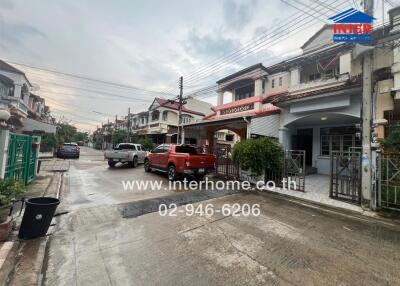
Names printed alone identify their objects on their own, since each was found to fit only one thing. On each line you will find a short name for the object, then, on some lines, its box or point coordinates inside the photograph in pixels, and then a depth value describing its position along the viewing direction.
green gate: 6.38
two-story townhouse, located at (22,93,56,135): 15.99
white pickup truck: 15.75
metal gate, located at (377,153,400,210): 5.92
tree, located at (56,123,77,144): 33.81
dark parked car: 21.61
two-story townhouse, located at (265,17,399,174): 8.80
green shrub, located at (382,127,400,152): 7.00
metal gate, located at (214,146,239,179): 11.41
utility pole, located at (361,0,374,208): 6.28
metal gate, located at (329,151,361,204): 6.85
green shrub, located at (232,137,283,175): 9.44
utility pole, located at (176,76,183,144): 19.46
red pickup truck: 9.75
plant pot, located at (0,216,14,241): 3.72
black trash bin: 3.85
